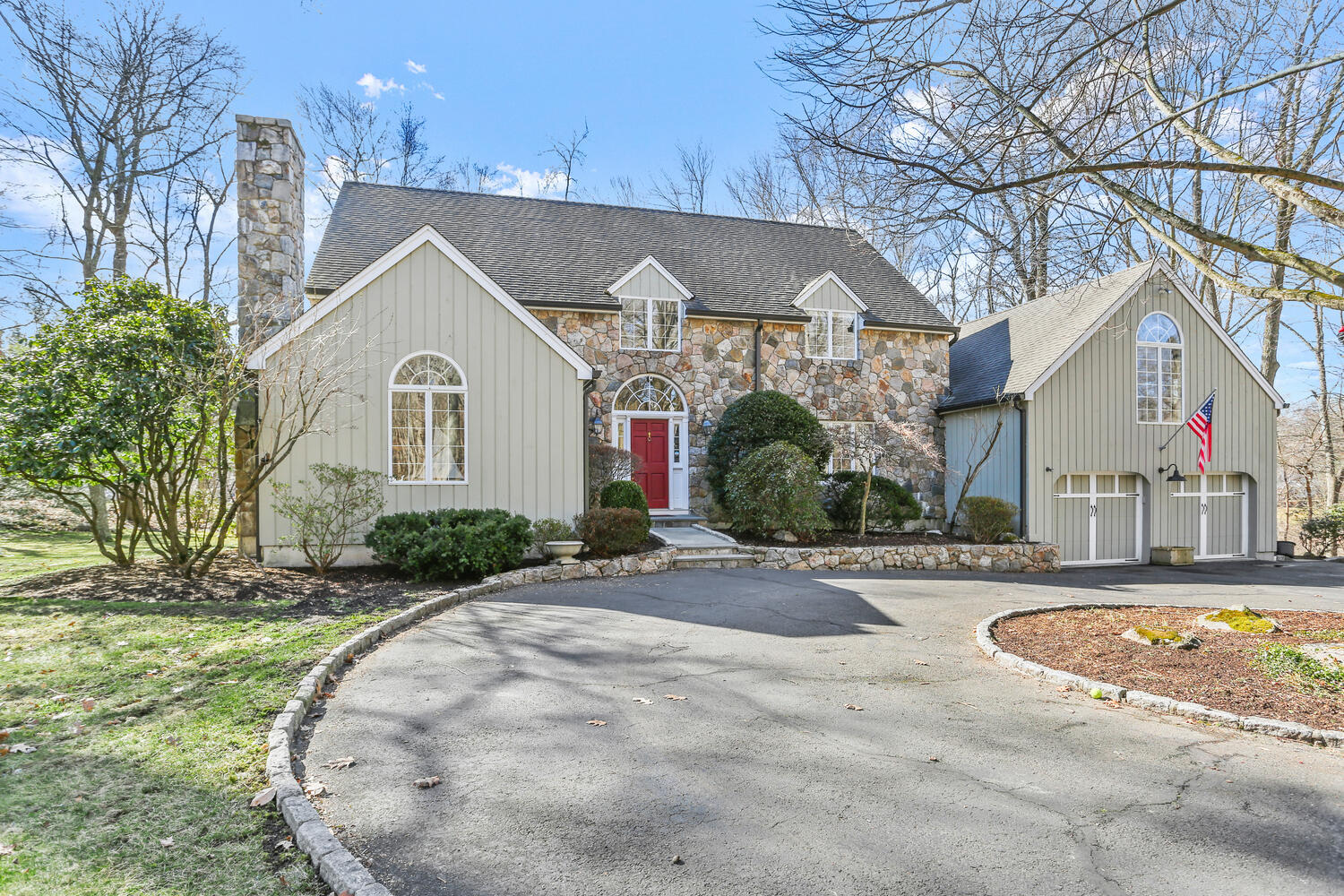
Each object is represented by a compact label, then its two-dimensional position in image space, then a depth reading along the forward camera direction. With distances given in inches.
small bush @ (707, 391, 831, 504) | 597.0
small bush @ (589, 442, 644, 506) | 562.9
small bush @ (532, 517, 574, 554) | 455.8
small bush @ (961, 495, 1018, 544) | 598.2
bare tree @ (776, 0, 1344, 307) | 237.9
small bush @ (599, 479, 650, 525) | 520.7
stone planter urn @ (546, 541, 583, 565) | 445.1
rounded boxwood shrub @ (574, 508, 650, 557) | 463.5
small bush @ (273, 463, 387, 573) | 409.7
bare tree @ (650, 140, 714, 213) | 1123.9
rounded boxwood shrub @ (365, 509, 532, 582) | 391.5
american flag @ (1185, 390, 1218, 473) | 621.9
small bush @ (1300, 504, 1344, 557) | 702.5
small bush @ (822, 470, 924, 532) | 618.8
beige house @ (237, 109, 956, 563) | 450.3
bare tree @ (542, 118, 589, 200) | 1061.8
